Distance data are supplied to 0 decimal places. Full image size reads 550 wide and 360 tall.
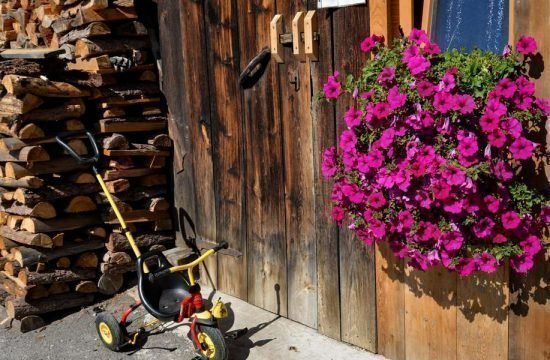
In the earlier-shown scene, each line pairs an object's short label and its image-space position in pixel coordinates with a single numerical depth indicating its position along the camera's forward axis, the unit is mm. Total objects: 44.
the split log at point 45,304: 4820
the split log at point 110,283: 5074
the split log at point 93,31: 4906
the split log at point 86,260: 5047
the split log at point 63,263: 4938
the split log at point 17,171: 4723
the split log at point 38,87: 4508
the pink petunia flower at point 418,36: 3000
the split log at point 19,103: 4551
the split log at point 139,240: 5074
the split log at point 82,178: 4941
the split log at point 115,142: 4934
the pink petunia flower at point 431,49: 2920
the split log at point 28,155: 4648
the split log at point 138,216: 5051
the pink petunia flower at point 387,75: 2955
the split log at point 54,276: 4789
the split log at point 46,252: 4773
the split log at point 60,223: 4777
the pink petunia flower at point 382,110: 2969
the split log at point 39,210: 4750
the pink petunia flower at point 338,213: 3326
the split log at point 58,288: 4938
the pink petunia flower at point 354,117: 3115
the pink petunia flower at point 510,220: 2746
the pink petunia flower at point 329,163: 3359
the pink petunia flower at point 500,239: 2811
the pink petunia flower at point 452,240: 2859
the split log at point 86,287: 5043
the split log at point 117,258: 5086
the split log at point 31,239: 4762
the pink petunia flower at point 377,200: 3060
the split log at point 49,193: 4746
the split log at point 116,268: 5082
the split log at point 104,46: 4941
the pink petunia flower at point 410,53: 2897
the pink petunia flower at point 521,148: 2662
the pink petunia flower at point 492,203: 2750
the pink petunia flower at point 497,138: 2656
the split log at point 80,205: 4926
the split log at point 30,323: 4824
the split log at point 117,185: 4956
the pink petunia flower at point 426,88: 2805
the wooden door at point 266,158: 3744
